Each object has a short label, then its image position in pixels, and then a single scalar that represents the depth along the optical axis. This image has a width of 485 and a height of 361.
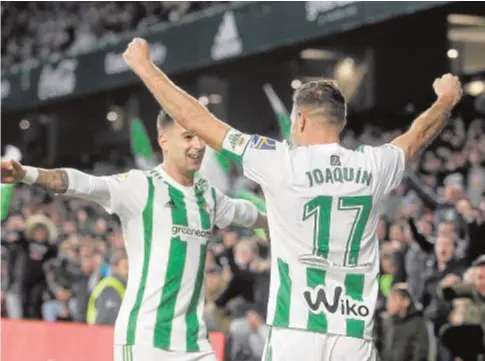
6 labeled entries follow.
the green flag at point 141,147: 32.56
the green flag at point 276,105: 24.31
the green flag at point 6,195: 14.46
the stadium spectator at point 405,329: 18.23
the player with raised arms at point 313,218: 9.05
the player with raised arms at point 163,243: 11.15
